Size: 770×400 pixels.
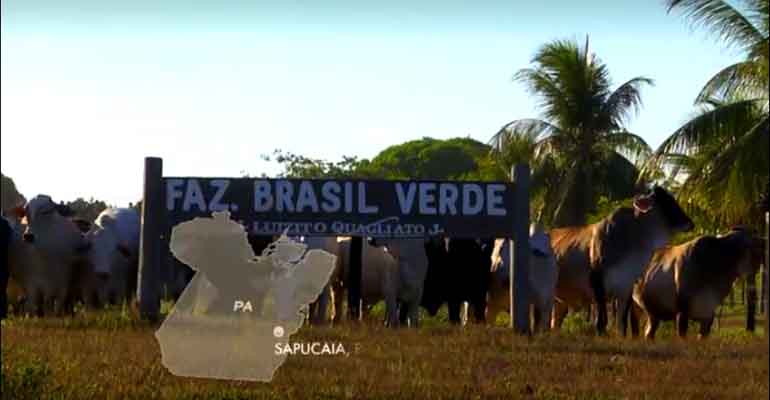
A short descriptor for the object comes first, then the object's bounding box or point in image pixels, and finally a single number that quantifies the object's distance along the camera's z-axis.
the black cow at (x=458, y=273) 20.05
